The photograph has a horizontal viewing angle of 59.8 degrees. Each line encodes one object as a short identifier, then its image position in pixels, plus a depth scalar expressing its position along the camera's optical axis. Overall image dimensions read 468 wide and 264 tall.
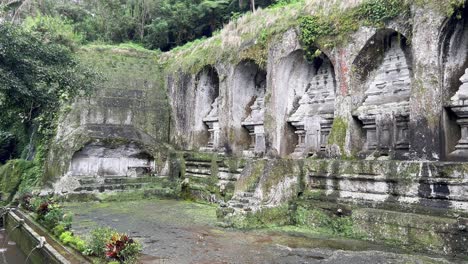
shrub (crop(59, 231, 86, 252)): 6.32
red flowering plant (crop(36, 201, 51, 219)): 8.58
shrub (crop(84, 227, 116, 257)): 5.71
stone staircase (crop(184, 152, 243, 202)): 12.31
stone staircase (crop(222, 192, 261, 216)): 8.62
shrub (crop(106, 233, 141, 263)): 5.21
